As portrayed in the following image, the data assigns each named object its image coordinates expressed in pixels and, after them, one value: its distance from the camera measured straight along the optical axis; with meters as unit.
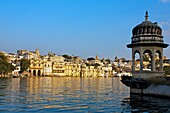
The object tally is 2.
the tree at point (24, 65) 165.38
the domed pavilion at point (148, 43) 33.78
